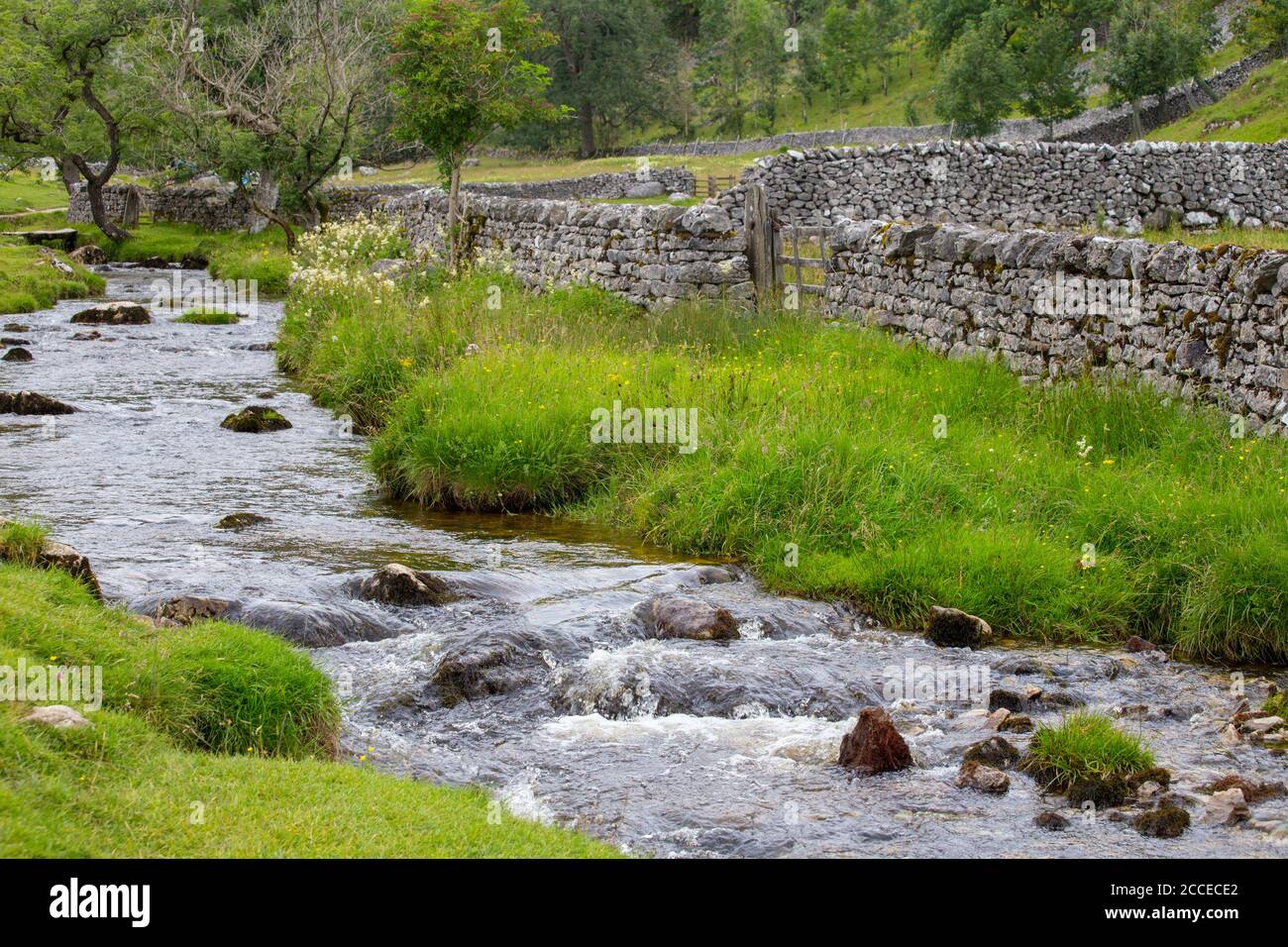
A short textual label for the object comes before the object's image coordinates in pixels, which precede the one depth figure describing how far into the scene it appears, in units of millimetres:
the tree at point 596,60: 69750
